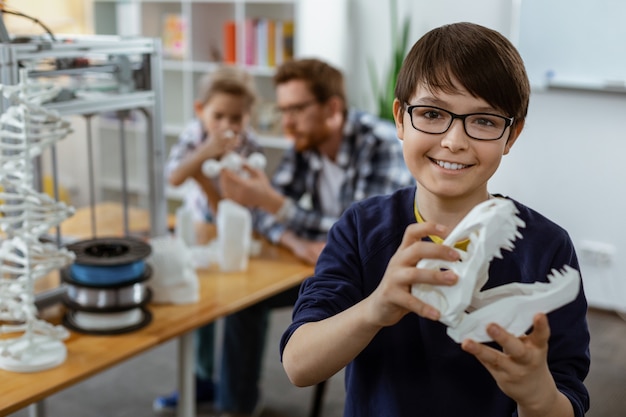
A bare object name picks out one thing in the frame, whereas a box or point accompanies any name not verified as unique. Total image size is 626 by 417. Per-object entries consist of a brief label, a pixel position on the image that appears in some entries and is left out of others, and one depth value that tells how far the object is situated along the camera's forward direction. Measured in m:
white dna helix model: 1.34
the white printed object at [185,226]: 2.02
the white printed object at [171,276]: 1.70
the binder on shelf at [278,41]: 3.90
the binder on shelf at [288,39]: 3.89
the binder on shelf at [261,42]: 3.94
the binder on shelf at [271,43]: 3.92
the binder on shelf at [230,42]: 4.09
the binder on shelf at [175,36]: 4.35
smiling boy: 0.76
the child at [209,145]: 2.34
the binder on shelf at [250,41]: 3.98
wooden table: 1.33
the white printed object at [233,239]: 1.93
